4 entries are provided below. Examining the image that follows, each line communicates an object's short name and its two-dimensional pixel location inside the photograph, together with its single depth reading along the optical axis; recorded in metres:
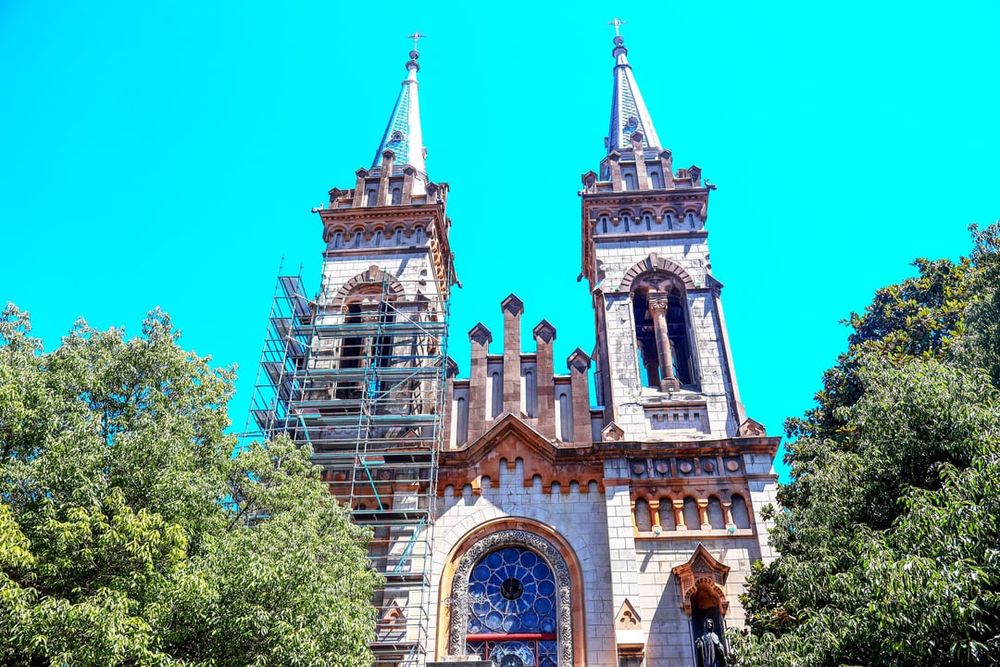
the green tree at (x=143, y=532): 10.14
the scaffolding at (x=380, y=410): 17.42
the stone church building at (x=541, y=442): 17.00
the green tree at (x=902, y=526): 8.42
